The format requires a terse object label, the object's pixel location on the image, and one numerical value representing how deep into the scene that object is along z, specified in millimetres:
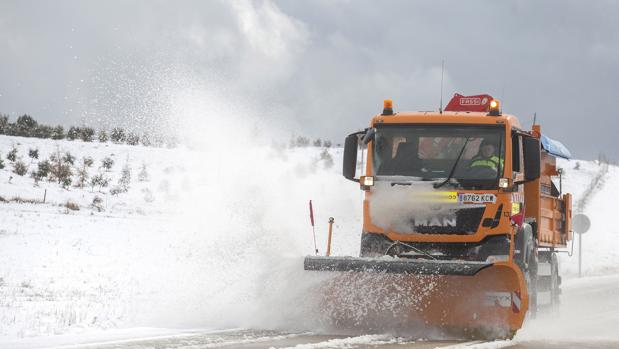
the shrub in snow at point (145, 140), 64412
